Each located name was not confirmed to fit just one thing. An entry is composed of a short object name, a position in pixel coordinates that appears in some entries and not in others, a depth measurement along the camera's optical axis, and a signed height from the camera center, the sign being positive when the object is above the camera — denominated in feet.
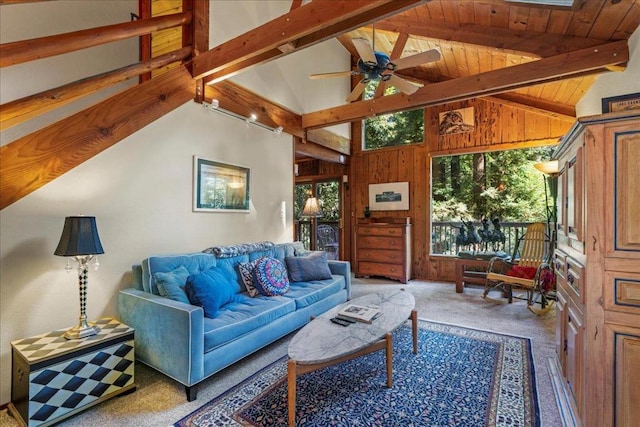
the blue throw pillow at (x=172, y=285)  7.60 -1.91
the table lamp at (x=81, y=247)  6.38 -0.76
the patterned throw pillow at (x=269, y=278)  9.78 -2.19
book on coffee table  7.33 -2.58
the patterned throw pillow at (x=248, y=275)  9.81 -2.09
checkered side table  5.51 -3.24
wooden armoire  4.47 -0.87
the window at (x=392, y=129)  19.08 +5.82
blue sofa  6.49 -2.77
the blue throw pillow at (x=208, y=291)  7.75 -2.12
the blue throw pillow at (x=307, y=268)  11.73 -2.19
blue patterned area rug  5.83 -4.03
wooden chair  11.99 -2.46
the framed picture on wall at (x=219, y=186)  10.56 +1.06
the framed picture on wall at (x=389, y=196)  19.16 +1.21
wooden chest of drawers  17.43 -2.16
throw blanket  10.16 -1.30
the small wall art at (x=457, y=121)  17.15 +5.58
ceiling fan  8.63 +4.78
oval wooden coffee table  5.57 -2.71
